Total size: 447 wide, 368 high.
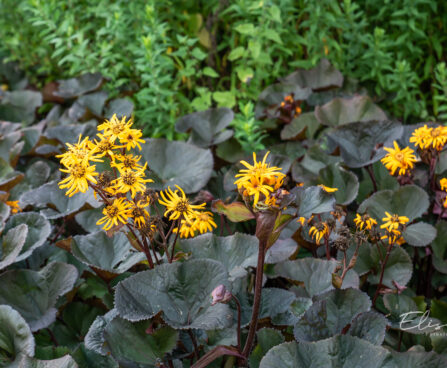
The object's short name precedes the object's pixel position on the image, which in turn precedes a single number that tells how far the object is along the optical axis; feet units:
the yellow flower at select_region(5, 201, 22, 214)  6.83
